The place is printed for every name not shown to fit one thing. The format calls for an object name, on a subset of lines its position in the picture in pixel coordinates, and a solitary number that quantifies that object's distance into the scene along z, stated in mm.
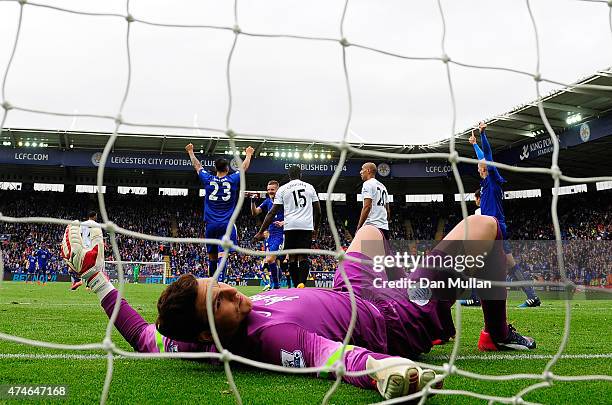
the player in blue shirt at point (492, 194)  5750
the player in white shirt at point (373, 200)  6371
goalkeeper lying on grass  1823
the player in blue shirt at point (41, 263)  19362
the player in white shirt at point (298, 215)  7164
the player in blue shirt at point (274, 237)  9594
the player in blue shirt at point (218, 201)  7375
